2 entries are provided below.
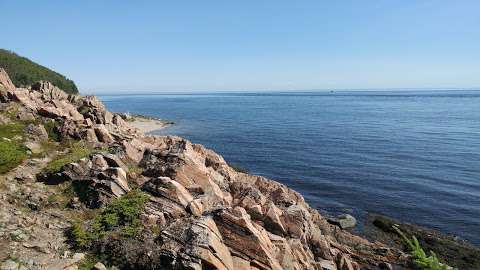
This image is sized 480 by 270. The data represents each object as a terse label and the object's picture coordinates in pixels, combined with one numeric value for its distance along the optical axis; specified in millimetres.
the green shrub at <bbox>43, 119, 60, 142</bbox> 28750
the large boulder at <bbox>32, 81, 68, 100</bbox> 43656
